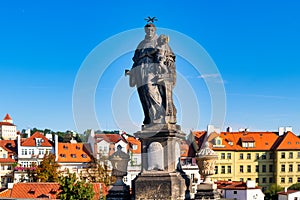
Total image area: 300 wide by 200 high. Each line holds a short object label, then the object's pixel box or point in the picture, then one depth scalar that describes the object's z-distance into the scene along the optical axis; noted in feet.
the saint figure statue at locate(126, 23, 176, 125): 38.65
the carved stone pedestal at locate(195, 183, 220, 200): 36.45
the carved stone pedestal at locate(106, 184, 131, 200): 39.40
